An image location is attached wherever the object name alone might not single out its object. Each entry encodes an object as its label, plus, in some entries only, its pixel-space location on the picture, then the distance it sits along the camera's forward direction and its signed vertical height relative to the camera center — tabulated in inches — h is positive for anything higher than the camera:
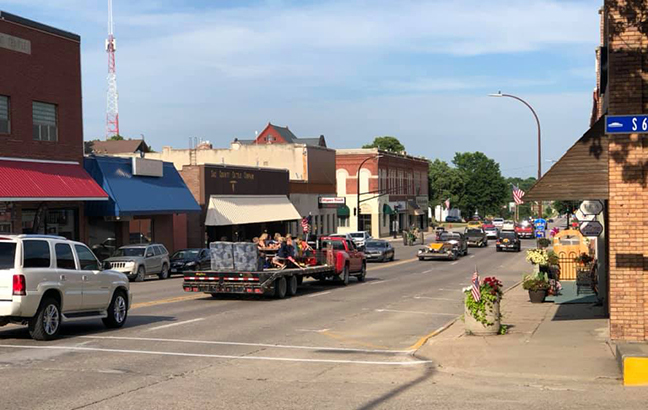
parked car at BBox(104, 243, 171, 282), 1432.1 -64.4
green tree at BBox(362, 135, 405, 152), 6166.3 +558.7
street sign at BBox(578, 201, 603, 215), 892.0 +9.5
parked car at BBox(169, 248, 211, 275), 1640.0 -70.5
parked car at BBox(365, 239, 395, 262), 2117.4 -79.3
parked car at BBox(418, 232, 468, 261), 2084.2 -75.9
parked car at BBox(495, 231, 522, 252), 2507.4 -71.2
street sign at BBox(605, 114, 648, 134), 513.7 +55.6
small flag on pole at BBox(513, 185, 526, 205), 2202.3 +64.8
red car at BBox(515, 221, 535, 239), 3395.7 -55.0
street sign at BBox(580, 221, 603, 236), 902.4 -14.0
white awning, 2181.3 +34.4
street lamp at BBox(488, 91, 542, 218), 1574.6 +180.4
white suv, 569.9 -42.3
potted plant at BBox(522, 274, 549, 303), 920.9 -77.9
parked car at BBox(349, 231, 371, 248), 2441.3 -51.8
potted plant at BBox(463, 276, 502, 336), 647.1 -72.2
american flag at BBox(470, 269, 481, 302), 648.4 -55.4
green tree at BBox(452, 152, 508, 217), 5900.6 +171.7
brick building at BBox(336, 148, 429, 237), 3671.3 +138.8
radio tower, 5064.0 +1038.4
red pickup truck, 967.0 -67.0
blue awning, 1685.5 +71.8
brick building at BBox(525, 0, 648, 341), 539.8 +22.3
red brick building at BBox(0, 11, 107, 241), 1450.5 +169.0
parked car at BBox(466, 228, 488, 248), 2824.8 -63.4
